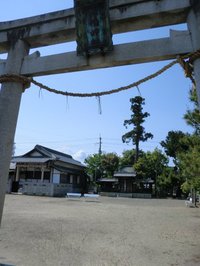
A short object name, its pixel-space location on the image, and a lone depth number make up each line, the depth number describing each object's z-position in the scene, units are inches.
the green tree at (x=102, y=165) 1828.2
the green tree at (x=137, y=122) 1734.7
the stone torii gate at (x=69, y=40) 137.2
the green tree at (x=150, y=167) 1466.5
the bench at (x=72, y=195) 1076.3
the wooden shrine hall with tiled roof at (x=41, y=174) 1128.2
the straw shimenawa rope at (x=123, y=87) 132.9
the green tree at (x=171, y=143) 1374.3
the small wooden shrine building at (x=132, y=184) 1433.3
